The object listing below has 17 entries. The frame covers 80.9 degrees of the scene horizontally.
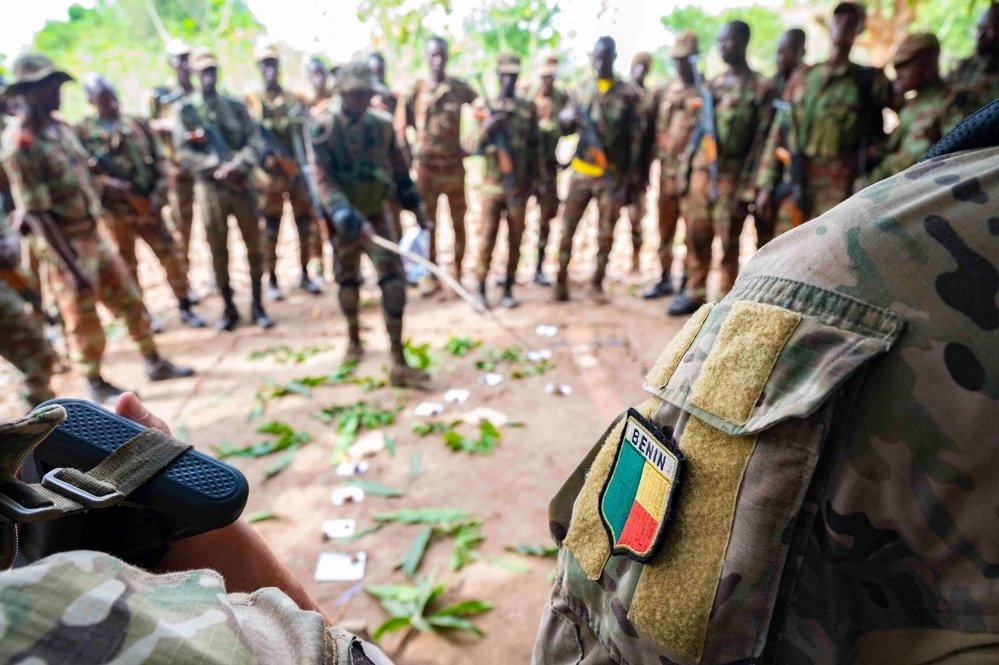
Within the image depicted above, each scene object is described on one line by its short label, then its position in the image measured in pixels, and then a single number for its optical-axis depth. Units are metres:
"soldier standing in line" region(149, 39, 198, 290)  6.38
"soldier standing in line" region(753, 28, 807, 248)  5.38
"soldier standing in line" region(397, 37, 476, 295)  6.83
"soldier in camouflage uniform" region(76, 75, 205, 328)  5.89
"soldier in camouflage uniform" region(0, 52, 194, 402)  4.11
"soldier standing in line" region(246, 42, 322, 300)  6.82
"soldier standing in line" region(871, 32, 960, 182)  4.30
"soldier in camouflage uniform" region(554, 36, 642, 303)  6.33
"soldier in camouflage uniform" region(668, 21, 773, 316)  5.45
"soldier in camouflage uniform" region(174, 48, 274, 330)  5.87
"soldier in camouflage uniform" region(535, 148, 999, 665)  0.67
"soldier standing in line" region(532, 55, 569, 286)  6.88
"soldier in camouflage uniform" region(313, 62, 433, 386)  4.42
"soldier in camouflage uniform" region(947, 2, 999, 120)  4.13
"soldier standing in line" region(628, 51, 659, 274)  6.50
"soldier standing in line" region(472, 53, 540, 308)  6.41
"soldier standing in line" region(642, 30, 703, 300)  5.96
